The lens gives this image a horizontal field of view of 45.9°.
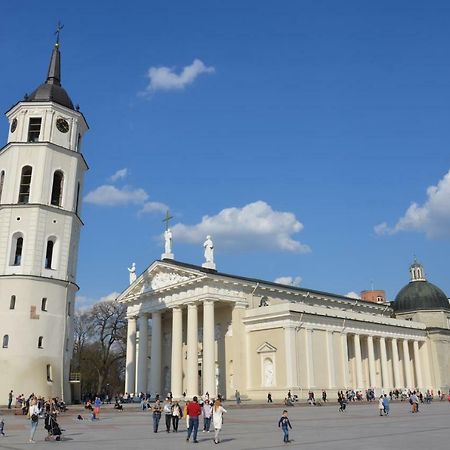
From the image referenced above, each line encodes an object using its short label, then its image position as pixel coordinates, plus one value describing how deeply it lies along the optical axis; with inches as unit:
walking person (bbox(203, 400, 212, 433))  854.5
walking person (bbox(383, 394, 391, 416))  1178.7
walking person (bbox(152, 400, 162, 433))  832.9
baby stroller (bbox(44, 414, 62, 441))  695.5
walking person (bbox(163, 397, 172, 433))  850.1
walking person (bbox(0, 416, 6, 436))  753.0
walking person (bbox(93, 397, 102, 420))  1112.5
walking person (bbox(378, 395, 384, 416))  1179.9
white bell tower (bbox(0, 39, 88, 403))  1453.0
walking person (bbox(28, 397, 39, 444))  679.7
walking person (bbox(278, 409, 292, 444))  665.6
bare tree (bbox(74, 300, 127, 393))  2938.0
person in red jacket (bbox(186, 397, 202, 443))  717.3
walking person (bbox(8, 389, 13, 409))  1335.1
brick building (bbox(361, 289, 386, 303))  4495.6
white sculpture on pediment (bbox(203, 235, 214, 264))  2004.2
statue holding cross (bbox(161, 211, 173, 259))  2150.6
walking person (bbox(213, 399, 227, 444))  692.7
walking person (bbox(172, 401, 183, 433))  861.3
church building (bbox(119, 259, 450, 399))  1856.5
